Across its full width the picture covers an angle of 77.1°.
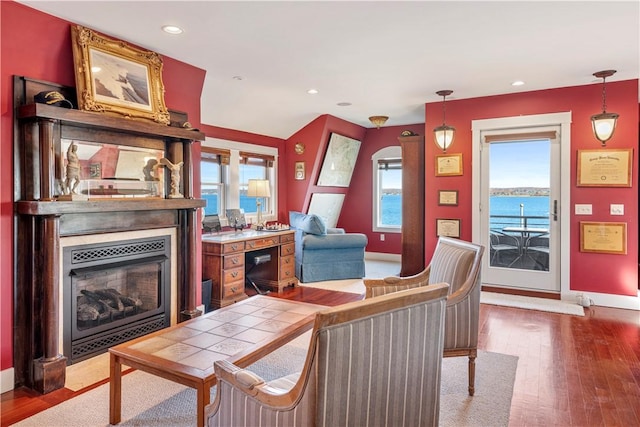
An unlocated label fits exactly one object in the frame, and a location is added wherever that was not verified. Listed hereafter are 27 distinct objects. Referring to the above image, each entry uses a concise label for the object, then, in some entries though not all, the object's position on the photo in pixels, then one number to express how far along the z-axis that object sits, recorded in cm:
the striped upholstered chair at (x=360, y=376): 122
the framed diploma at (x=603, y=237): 446
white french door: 485
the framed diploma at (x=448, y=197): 534
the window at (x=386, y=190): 757
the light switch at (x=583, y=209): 462
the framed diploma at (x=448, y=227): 533
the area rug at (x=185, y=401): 223
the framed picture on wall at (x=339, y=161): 680
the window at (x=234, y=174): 562
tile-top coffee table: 190
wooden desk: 439
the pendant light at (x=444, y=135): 502
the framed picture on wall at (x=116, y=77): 286
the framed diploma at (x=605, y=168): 441
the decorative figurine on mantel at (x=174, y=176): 351
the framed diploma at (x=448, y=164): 529
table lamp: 554
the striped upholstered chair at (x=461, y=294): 249
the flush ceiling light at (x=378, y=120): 647
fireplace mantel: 257
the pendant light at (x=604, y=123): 417
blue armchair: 568
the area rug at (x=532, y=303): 436
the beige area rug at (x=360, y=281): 537
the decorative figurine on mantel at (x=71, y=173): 277
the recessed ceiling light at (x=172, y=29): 296
